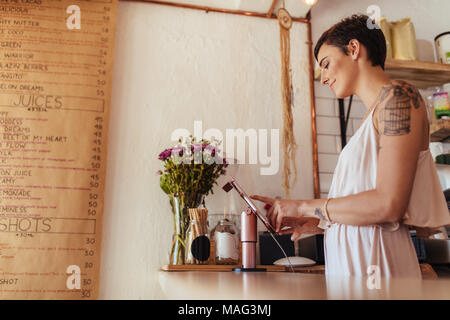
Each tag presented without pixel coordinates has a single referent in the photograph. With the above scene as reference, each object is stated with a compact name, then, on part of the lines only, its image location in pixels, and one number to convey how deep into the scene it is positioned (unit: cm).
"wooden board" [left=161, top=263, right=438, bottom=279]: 152
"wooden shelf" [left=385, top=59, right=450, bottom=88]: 210
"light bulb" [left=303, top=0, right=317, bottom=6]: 207
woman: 94
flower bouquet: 170
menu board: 177
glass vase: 166
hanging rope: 205
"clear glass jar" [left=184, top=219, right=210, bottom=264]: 158
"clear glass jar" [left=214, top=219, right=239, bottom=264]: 162
